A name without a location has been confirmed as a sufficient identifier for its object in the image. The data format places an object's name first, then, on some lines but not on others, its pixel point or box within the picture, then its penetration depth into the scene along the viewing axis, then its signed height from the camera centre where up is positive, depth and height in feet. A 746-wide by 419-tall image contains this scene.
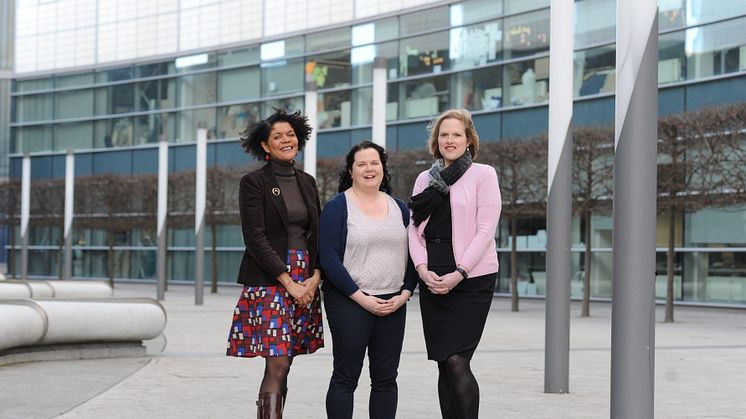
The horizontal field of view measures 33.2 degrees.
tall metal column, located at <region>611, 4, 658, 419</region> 18.75 -0.01
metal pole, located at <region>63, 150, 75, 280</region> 120.37 +0.51
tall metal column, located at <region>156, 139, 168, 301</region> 96.68 +0.54
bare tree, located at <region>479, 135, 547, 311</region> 85.30 +3.10
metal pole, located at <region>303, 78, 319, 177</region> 72.13 +6.00
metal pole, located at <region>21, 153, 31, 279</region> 132.36 +0.97
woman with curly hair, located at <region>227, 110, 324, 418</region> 22.22 -0.91
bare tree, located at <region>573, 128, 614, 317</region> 81.56 +3.36
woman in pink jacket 21.59 -0.64
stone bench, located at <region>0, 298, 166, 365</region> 40.01 -3.87
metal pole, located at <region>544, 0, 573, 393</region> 32.60 +0.51
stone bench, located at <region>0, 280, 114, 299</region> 63.00 -4.21
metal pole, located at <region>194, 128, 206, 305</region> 90.07 +0.63
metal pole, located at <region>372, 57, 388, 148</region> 63.46 +6.00
